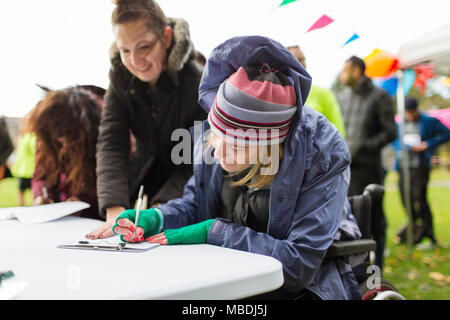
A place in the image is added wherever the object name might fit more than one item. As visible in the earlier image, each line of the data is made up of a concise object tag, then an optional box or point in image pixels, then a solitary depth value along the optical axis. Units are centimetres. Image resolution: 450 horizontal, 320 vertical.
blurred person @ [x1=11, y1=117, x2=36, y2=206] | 204
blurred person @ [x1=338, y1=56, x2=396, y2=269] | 294
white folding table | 60
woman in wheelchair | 100
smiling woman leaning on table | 149
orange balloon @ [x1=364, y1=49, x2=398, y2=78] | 336
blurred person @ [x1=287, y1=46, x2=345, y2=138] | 215
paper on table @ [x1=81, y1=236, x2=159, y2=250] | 91
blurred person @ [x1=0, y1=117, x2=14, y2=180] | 206
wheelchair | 112
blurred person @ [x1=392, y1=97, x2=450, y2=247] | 388
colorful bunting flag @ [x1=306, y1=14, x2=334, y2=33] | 199
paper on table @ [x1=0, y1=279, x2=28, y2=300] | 59
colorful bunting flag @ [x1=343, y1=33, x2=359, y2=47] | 202
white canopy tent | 280
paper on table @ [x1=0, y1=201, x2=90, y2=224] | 128
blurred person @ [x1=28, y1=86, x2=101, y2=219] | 189
